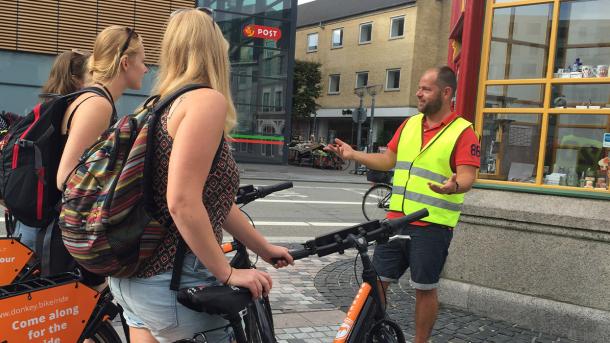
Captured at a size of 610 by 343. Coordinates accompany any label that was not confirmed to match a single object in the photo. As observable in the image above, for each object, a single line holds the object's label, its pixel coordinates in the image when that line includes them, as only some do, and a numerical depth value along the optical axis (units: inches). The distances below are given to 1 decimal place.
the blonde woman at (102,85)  89.2
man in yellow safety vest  127.0
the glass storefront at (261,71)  817.5
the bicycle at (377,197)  414.3
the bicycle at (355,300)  62.2
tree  1465.3
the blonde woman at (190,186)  59.0
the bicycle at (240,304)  62.2
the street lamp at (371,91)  931.3
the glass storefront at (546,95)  167.6
